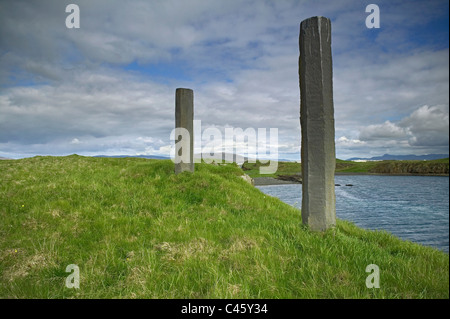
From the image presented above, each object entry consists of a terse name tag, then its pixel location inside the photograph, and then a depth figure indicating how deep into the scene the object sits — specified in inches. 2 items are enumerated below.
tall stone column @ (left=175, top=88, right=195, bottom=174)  512.1
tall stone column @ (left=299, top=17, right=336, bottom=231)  263.3
